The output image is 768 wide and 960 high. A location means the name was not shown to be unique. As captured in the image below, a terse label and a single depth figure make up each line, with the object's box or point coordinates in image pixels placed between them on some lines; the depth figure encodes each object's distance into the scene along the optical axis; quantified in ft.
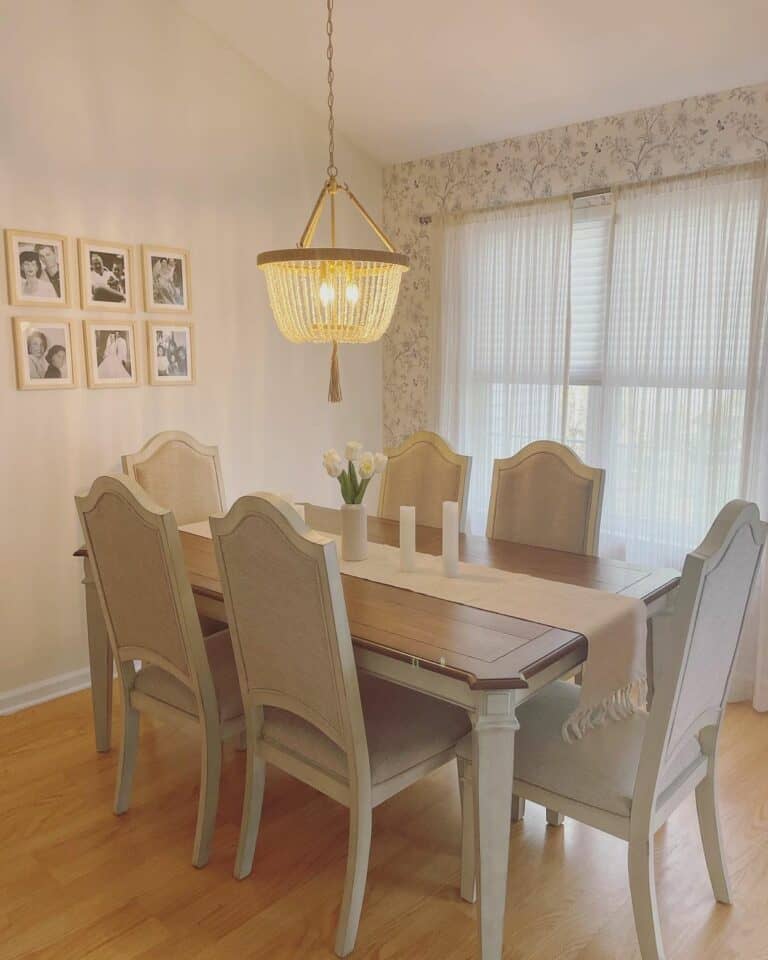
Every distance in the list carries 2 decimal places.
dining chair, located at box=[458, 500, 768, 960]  5.39
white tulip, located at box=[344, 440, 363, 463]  8.06
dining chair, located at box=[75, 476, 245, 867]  6.94
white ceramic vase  8.39
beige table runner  6.28
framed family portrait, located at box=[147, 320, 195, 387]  11.58
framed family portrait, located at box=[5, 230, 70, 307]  9.98
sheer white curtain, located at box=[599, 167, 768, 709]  10.26
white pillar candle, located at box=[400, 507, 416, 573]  7.84
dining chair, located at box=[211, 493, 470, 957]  5.85
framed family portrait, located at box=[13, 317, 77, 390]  10.14
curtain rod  10.02
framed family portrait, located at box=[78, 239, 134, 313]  10.71
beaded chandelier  7.34
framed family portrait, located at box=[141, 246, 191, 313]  11.41
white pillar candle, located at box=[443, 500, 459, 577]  7.64
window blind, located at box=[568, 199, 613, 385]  11.66
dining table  5.58
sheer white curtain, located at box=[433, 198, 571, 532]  12.34
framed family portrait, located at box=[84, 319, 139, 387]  10.87
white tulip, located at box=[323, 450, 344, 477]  7.93
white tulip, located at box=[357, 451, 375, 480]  8.09
